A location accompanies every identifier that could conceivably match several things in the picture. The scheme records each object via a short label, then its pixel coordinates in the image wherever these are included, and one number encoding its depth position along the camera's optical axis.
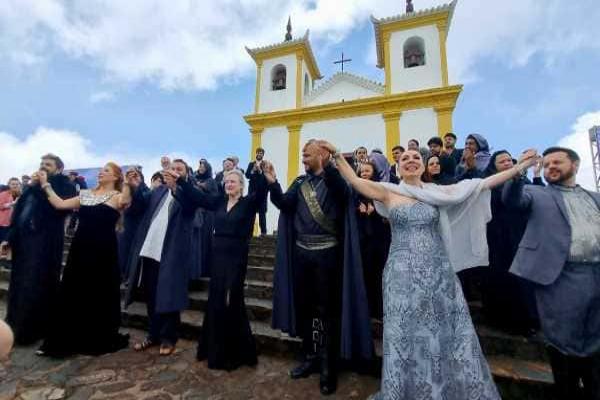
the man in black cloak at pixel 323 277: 2.63
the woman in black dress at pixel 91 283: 3.10
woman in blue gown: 1.91
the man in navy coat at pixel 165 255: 3.21
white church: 11.87
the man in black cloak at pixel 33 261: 3.39
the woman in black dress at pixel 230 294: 2.88
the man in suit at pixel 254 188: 3.00
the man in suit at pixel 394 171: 4.33
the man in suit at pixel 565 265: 1.97
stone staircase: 2.36
